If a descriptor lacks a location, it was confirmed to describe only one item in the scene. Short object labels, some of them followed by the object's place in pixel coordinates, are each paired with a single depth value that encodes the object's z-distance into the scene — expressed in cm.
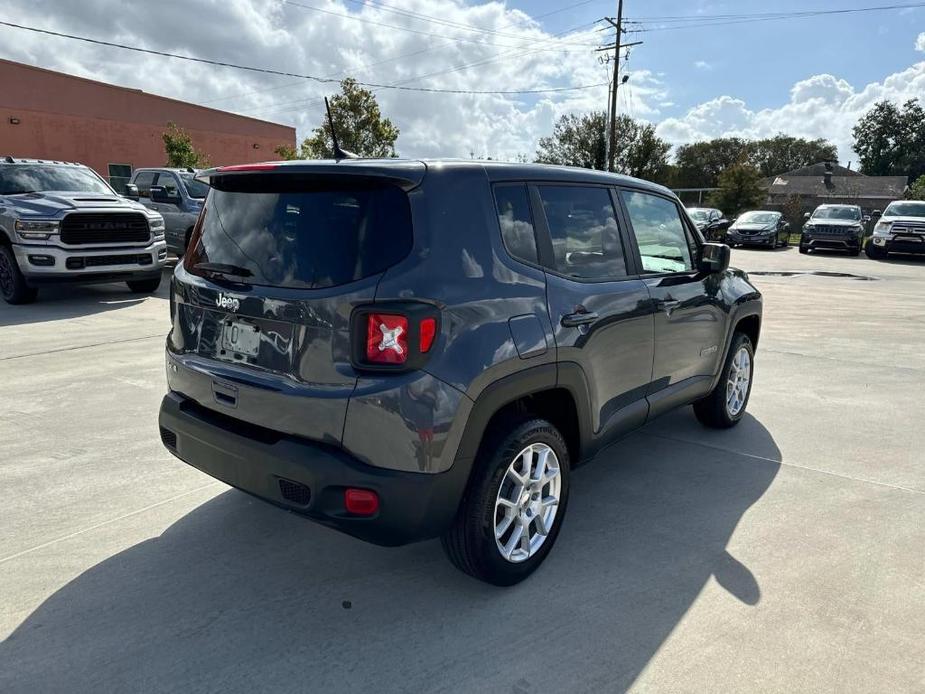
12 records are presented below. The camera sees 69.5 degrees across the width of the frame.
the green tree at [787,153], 9388
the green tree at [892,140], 8383
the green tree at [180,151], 2848
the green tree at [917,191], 4803
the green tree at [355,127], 3238
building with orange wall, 2705
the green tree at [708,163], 7725
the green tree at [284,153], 3159
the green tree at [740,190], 4128
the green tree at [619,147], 5050
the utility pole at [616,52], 3645
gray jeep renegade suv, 242
